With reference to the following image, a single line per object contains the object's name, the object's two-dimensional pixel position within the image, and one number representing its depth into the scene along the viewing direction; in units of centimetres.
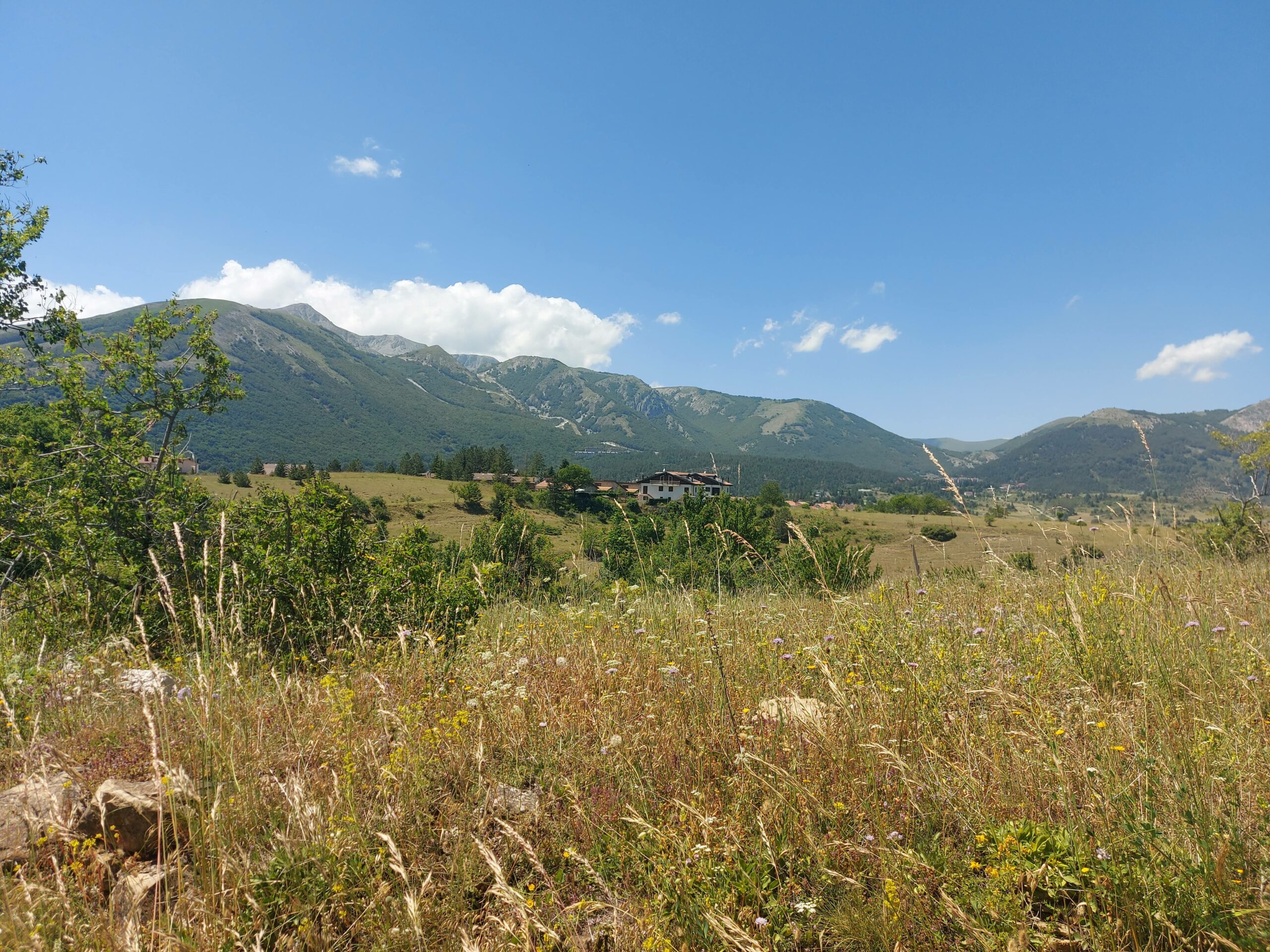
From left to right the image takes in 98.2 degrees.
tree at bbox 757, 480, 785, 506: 7502
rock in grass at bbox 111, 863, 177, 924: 212
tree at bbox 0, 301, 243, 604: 670
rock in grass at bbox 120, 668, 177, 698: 276
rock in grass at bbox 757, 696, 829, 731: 305
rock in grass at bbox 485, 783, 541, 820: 265
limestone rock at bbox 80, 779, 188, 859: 244
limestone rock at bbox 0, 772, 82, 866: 223
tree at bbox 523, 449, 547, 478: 14725
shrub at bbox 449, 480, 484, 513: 10306
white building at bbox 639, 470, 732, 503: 10319
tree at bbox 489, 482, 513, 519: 7862
